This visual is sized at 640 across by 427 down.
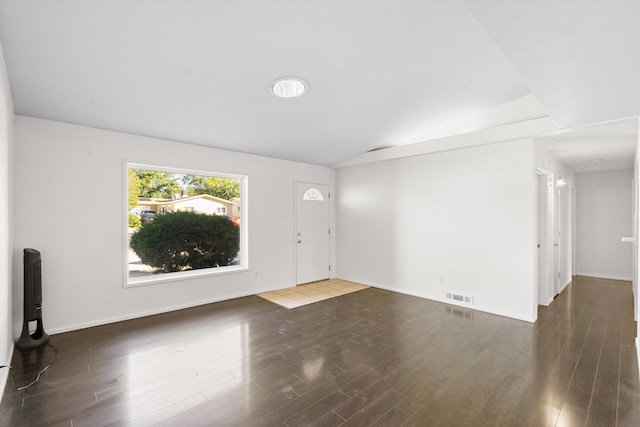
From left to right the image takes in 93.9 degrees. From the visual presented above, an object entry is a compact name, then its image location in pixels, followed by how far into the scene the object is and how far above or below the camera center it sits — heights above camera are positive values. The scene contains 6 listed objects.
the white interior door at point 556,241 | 4.91 -0.47
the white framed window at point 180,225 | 4.30 -0.19
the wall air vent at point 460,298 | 4.42 -1.27
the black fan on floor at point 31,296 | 2.94 -0.82
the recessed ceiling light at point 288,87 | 3.11 +1.38
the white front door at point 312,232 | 5.87 -0.37
